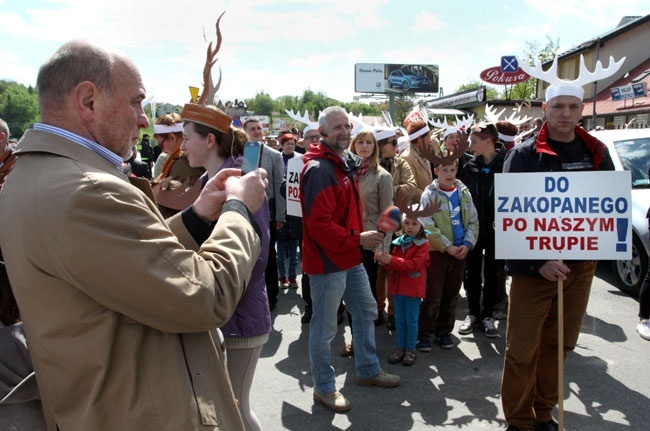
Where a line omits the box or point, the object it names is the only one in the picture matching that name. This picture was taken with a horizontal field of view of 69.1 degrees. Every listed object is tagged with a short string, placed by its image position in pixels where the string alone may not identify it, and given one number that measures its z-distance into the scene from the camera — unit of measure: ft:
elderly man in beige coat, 3.53
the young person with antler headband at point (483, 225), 15.88
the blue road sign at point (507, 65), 79.22
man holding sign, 9.73
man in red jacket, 10.78
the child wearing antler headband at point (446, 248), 14.43
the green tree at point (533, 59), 126.00
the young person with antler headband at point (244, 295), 7.43
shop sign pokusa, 77.82
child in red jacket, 13.38
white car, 18.44
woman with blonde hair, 15.40
